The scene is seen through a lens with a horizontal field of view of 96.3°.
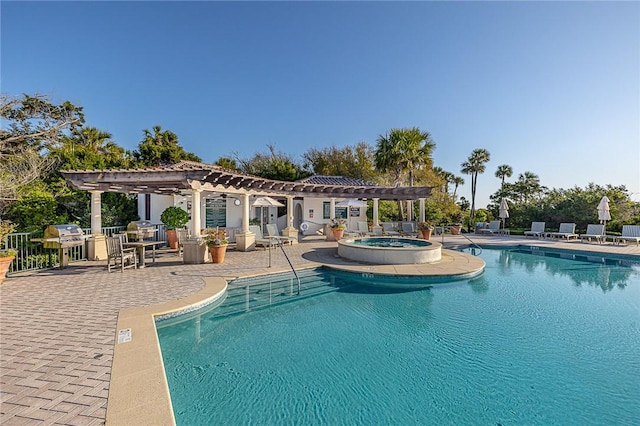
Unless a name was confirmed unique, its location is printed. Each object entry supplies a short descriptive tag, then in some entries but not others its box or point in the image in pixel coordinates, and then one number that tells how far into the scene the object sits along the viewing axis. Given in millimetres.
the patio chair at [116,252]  8383
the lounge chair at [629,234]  15848
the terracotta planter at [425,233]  16328
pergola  9041
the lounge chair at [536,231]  19394
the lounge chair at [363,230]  17106
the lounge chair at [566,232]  18047
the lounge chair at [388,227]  18725
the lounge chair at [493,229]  21469
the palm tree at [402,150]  19844
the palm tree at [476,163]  30875
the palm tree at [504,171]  35906
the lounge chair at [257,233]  13352
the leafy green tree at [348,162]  30891
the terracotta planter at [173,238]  13188
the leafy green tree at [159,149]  23625
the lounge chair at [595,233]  16781
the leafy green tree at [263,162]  29122
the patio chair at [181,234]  12220
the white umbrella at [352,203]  18062
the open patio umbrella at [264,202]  15414
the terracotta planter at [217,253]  9742
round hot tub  10320
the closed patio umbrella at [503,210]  20734
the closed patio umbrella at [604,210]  16328
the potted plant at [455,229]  21047
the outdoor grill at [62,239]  8680
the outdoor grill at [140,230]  12164
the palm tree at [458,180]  41906
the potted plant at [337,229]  16578
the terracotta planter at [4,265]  6761
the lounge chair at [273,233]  13555
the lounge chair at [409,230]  18016
